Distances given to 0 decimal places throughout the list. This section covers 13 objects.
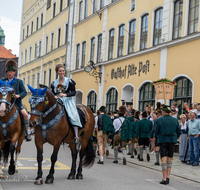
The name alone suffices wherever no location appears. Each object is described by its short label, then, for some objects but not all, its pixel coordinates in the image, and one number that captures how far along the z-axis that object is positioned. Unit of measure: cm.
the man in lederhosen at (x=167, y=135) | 864
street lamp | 2531
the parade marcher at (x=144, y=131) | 1331
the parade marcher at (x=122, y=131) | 1261
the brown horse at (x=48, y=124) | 680
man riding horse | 774
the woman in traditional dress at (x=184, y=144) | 1316
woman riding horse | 769
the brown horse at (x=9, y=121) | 682
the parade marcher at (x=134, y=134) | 1425
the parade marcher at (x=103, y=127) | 1268
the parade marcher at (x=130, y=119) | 1520
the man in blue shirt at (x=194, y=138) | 1240
